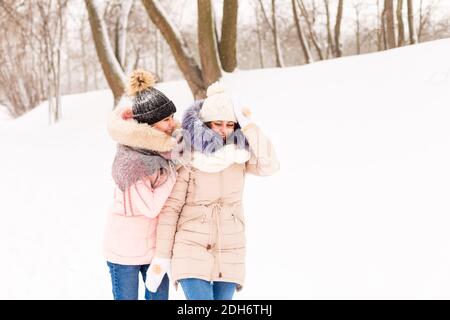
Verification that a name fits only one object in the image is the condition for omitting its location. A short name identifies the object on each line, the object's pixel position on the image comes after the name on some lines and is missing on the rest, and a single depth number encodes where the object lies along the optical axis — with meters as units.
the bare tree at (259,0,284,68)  18.39
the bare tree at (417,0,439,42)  21.91
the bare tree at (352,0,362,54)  26.14
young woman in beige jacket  2.44
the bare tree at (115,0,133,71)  13.35
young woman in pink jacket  2.42
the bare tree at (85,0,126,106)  10.54
